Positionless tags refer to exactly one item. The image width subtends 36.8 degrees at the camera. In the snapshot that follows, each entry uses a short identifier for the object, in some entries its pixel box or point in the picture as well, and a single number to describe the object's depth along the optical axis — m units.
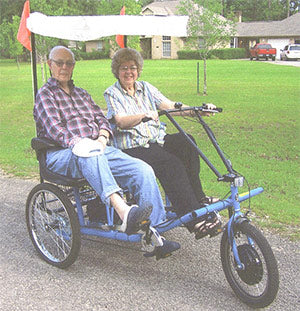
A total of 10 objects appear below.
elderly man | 3.42
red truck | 42.09
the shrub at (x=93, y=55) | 52.51
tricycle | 3.02
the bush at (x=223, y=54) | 47.56
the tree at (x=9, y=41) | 35.12
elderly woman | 3.58
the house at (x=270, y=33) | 56.78
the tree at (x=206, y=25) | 16.97
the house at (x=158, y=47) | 53.09
